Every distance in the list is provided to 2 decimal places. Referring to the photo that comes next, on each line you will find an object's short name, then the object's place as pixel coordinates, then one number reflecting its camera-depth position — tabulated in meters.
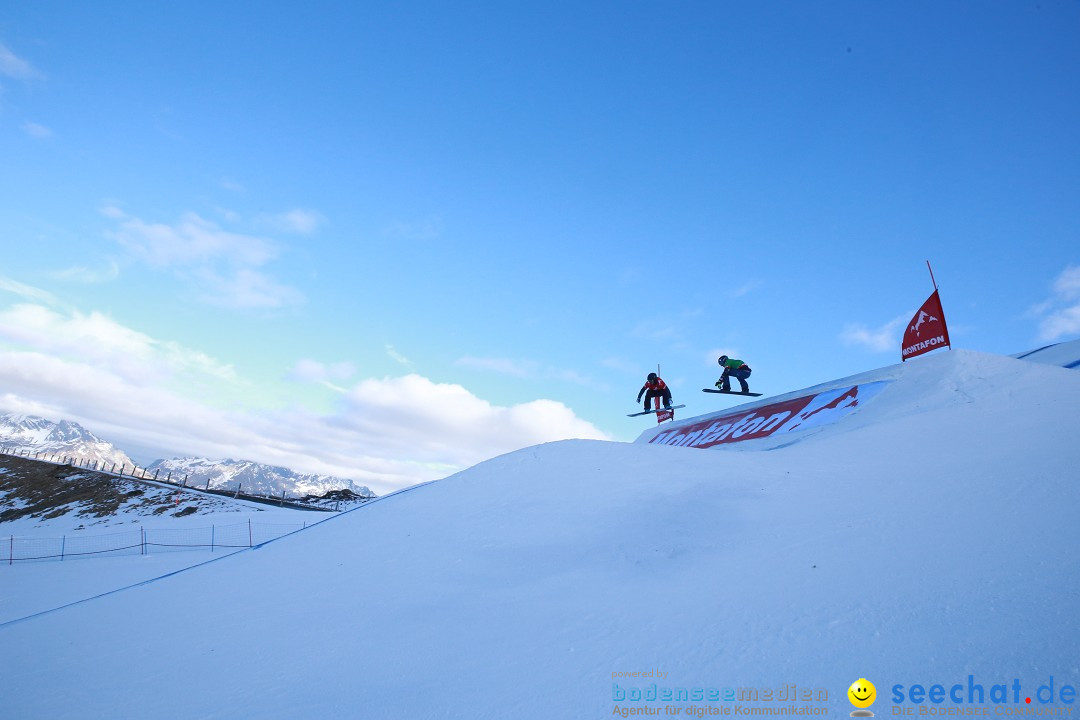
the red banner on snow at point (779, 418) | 14.39
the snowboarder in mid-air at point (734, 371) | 20.30
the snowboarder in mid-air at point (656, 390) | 24.08
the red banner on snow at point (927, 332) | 15.72
